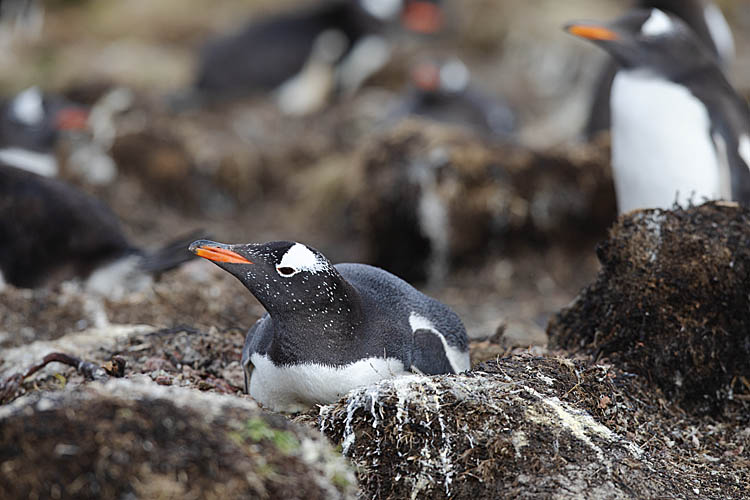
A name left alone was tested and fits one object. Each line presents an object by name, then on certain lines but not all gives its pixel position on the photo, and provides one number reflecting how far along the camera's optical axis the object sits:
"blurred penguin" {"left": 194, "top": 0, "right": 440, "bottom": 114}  28.81
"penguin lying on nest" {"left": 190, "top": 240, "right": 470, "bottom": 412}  7.66
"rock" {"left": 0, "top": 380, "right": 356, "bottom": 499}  5.31
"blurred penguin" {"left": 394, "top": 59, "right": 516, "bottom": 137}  23.59
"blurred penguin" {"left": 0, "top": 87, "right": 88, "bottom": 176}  18.61
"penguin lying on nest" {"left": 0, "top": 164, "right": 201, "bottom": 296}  12.92
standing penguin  11.86
